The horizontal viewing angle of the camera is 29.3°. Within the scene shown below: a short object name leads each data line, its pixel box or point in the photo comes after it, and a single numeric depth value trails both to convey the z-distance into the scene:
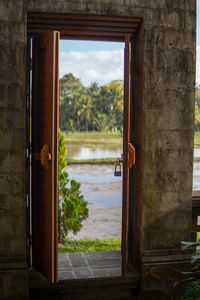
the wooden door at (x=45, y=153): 3.10
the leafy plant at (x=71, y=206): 6.48
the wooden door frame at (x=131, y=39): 3.33
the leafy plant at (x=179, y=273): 2.46
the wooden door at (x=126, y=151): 3.23
